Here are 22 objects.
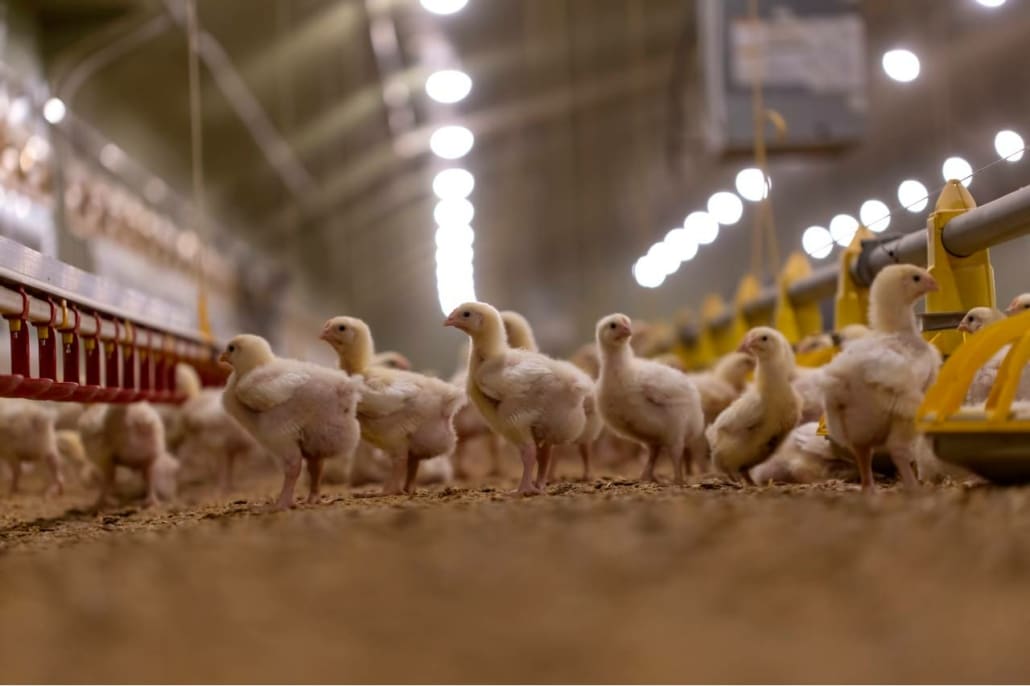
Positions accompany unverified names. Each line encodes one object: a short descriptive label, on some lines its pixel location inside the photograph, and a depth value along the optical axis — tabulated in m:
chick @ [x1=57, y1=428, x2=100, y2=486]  7.61
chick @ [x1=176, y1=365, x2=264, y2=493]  7.18
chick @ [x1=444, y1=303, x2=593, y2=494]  4.55
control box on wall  9.35
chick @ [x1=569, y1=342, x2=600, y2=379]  7.92
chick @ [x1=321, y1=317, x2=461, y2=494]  4.87
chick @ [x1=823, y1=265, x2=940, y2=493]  3.78
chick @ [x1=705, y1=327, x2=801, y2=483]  4.66
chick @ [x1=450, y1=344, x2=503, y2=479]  6.89
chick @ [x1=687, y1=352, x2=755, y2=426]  5.88
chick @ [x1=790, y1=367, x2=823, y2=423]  5.13
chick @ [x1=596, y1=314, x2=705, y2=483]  4.83
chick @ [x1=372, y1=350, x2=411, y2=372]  6.20
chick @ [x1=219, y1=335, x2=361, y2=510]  4.43
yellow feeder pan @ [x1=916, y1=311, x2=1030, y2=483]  3.31
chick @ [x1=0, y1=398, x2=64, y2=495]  6.49
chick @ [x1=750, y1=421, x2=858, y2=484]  4.70
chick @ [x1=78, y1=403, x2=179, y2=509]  6.14
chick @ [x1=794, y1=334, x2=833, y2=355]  6.11
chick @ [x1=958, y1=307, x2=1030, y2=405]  3.93
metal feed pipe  4.20
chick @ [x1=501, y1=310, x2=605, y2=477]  5.48
